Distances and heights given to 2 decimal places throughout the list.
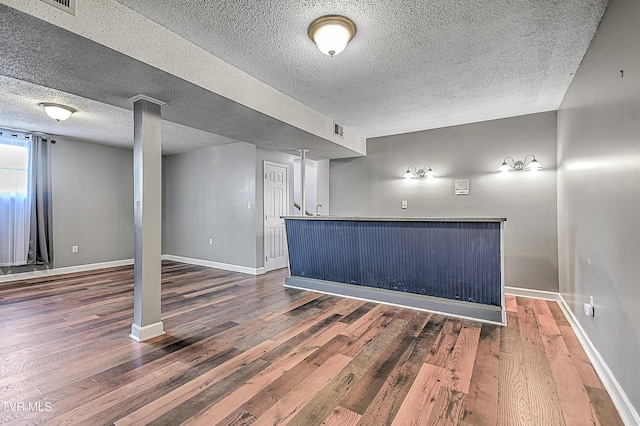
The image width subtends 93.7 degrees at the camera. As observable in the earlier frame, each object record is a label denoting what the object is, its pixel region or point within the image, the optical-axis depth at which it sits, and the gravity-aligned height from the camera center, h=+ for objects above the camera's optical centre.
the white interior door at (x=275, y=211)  5.67 +0.07
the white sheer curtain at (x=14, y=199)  4.72 +0.28
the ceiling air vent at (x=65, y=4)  1.70 +1.22
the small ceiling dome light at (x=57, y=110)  3.56 +1.27
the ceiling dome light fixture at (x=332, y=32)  2.09 +1.30
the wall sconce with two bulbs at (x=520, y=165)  3.93 +0.65
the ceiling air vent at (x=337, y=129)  4.55 +1.32
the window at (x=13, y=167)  4.71 +0.79
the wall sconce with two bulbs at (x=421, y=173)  4.86 +0.67
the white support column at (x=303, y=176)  5.05 +0.65
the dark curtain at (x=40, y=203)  4.96 +0.22
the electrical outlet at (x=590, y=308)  2.34 -0.77
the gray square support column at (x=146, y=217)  2.71 -0.02
